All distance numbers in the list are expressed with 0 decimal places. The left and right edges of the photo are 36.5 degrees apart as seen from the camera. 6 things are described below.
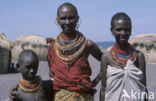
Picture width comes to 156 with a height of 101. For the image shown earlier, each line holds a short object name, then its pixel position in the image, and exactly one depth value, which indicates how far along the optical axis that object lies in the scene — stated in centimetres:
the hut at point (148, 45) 1337
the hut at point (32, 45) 1295
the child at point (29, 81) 258
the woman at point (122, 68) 251
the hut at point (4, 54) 943
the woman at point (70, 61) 260
